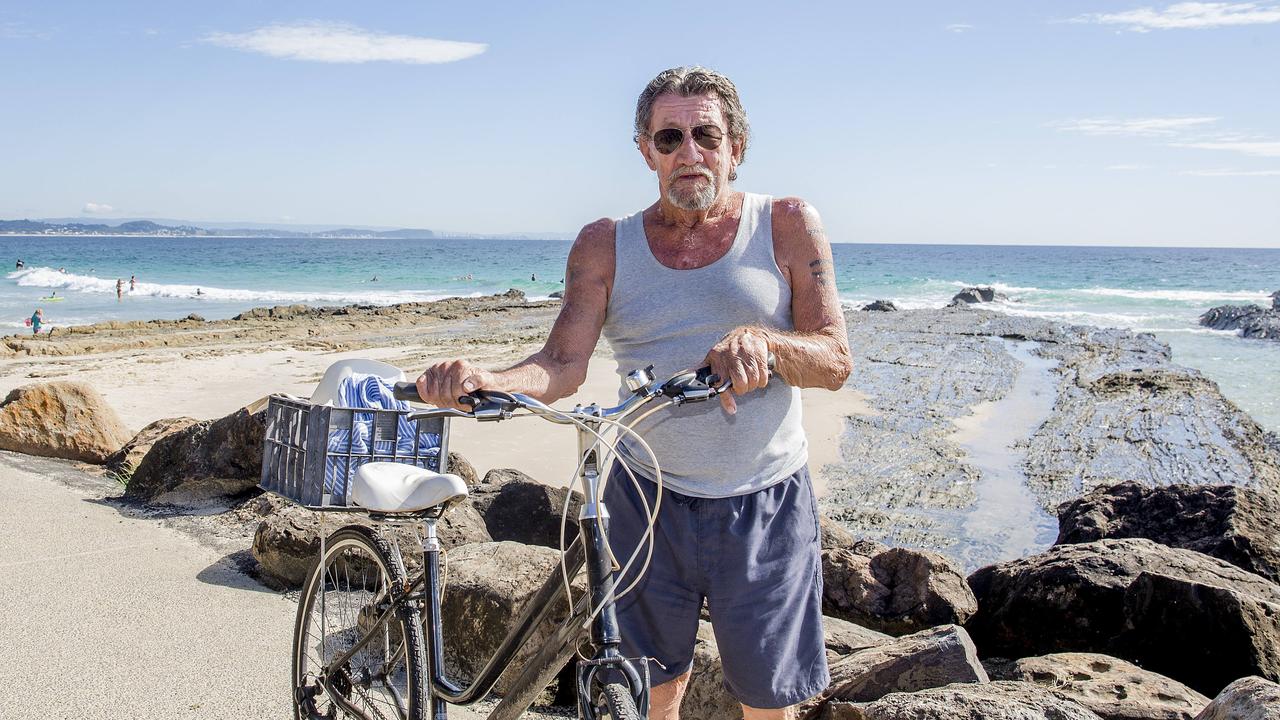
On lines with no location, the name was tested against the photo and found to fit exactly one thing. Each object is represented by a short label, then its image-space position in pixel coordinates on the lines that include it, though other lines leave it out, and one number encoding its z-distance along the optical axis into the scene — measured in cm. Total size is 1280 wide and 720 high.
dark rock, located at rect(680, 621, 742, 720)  343
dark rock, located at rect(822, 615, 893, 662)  373
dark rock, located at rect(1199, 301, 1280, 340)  2480
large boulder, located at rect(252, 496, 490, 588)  490
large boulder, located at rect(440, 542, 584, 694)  389
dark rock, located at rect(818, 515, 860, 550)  528
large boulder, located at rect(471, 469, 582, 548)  537
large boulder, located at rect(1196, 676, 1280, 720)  251
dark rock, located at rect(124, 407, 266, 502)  638
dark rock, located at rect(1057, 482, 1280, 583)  489
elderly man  241
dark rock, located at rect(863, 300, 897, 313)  3372
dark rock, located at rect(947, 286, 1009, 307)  3894
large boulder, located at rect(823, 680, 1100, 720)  259
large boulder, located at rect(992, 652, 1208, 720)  309
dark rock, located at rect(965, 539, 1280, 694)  378
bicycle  200
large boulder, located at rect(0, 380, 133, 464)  757
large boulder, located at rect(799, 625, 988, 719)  327
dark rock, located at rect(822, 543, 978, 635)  445
